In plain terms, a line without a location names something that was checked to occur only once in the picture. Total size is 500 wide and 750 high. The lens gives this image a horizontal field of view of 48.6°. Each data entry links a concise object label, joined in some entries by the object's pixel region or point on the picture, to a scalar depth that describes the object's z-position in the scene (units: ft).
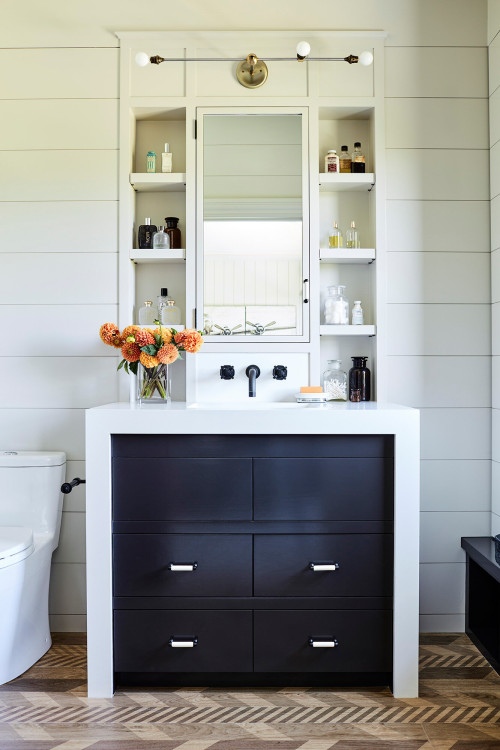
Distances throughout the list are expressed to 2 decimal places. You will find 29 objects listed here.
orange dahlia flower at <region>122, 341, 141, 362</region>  6.74
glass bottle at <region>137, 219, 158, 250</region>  7.47
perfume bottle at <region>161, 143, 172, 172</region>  7.49
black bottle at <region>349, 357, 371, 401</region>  7.39
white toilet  6.20
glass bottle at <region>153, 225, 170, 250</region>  7.46
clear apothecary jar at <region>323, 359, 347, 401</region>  7.47
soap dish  6.91
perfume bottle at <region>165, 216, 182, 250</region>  7.52
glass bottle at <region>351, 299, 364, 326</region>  7.43
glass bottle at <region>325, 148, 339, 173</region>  7.41
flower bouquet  6.67
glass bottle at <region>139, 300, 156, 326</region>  7.50
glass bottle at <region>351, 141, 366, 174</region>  7.45
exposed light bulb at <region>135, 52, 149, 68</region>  6.88
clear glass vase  7.00
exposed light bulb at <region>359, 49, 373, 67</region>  6.84
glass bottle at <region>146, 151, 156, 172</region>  7.49
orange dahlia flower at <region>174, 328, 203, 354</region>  6.70
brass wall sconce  7.09
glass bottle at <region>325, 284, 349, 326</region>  7.45
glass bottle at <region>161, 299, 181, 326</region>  7.48
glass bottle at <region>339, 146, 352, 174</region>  7.52
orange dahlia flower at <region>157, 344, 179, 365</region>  6.62
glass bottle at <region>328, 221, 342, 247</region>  7.52
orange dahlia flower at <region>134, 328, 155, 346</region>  6.67
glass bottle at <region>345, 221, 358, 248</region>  7.55
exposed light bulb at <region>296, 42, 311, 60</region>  6.59
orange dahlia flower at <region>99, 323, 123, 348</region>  6.93
